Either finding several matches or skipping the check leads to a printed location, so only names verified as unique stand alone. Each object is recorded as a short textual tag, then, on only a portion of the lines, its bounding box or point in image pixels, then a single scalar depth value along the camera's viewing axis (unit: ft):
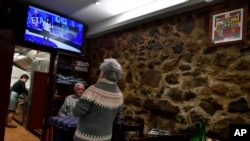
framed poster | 7.38
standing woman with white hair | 6.41
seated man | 11.47
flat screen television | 11.70
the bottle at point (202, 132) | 4.91
